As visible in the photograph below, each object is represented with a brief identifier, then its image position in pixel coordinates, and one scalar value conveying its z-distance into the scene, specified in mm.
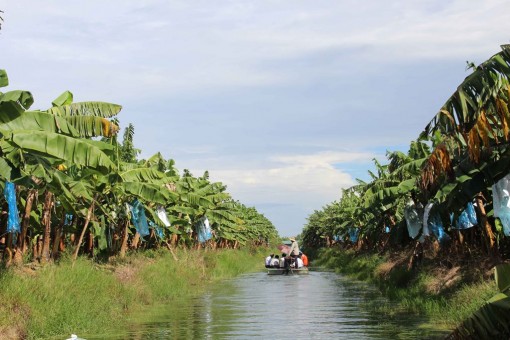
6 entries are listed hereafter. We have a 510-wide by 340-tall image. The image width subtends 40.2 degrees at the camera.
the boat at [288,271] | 40281
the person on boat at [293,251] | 41594
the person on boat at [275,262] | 43500
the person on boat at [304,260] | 43812
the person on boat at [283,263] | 41069
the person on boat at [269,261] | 44088
